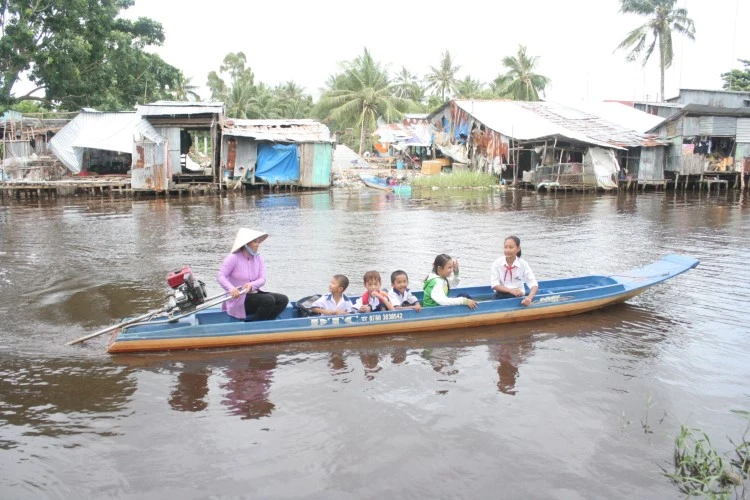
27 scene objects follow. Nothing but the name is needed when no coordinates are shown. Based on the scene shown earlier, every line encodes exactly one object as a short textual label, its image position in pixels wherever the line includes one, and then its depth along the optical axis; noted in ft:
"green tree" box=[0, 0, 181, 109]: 63.87
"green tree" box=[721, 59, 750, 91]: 126.31
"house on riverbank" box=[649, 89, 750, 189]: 92.38
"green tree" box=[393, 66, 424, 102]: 153.11
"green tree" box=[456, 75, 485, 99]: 154.70
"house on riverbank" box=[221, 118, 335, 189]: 92.17
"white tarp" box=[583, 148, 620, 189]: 92.94
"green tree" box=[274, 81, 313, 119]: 156.04
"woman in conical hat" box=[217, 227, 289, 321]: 22.00
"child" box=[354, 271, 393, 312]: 23.72
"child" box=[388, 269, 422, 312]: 24.26
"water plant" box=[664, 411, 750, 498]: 13.83
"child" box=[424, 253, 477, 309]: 24.21
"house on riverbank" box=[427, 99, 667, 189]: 92.99
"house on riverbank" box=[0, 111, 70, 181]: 86.48
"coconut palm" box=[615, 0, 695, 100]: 129.70
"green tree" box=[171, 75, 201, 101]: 134.99
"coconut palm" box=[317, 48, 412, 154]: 126.93
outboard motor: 21.80
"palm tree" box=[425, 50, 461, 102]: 155.94
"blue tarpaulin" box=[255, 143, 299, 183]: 93.86
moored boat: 95.81
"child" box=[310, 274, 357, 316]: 23.53
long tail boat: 22.33
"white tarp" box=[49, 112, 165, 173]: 85.30
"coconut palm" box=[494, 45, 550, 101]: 133.90
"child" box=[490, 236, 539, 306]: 24.98
